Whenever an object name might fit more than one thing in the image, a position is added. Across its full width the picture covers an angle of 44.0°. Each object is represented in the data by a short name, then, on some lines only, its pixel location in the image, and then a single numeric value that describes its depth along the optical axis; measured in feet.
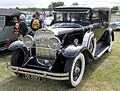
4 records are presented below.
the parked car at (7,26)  20.67
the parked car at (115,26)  45.61
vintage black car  11.21
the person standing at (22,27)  20.47
